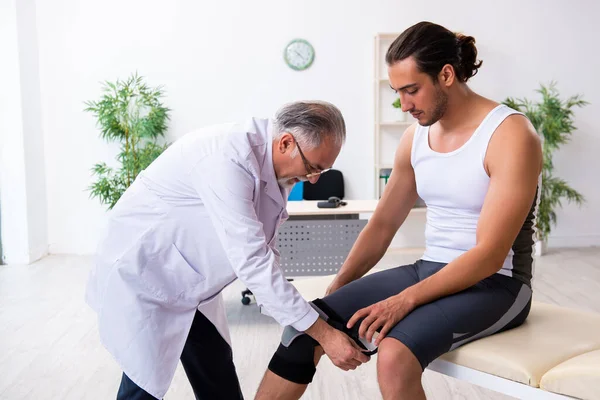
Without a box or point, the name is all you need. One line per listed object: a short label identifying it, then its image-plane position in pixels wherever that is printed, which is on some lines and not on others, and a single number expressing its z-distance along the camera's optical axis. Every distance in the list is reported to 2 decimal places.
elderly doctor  1.46
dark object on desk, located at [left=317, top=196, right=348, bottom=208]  3.73
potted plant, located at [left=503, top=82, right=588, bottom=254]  5.24
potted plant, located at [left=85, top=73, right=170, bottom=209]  5.27
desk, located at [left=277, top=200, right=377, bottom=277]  3.70
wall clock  5.53
